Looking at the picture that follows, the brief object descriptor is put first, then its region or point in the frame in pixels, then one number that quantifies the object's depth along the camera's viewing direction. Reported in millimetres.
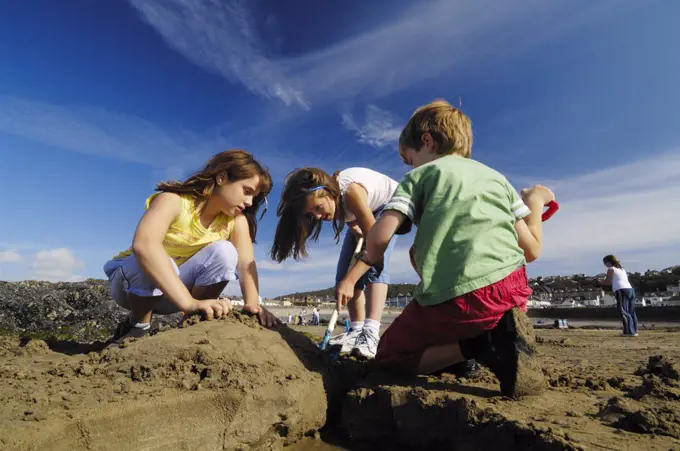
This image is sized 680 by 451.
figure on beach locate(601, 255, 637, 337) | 8203
